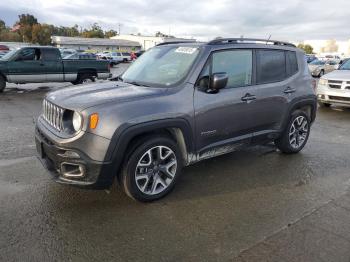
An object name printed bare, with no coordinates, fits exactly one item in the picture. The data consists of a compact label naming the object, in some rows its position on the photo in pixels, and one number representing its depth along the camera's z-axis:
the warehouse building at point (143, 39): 97.93
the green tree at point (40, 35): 87.59
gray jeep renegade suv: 3.35
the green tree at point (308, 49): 104.94
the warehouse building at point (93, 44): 81.81
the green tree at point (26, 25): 90.19
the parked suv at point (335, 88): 9.49
